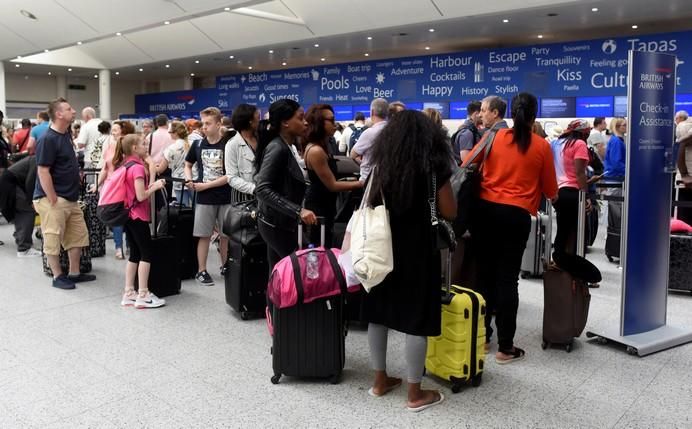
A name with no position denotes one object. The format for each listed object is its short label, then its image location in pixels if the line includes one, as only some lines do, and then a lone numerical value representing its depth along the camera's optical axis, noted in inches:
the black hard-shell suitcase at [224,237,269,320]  175.6
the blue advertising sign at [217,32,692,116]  467.2
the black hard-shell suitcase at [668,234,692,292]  208.2
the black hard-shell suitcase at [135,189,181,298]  199.9
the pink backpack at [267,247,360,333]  123.6
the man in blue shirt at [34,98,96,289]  200.7
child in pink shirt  186.1
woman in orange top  139.3
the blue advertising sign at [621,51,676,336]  149.0
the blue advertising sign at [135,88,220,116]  838.5
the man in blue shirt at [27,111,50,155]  343.6
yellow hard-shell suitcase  124.9
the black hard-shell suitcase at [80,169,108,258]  253.8
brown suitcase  149.7
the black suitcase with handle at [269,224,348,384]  127.3
